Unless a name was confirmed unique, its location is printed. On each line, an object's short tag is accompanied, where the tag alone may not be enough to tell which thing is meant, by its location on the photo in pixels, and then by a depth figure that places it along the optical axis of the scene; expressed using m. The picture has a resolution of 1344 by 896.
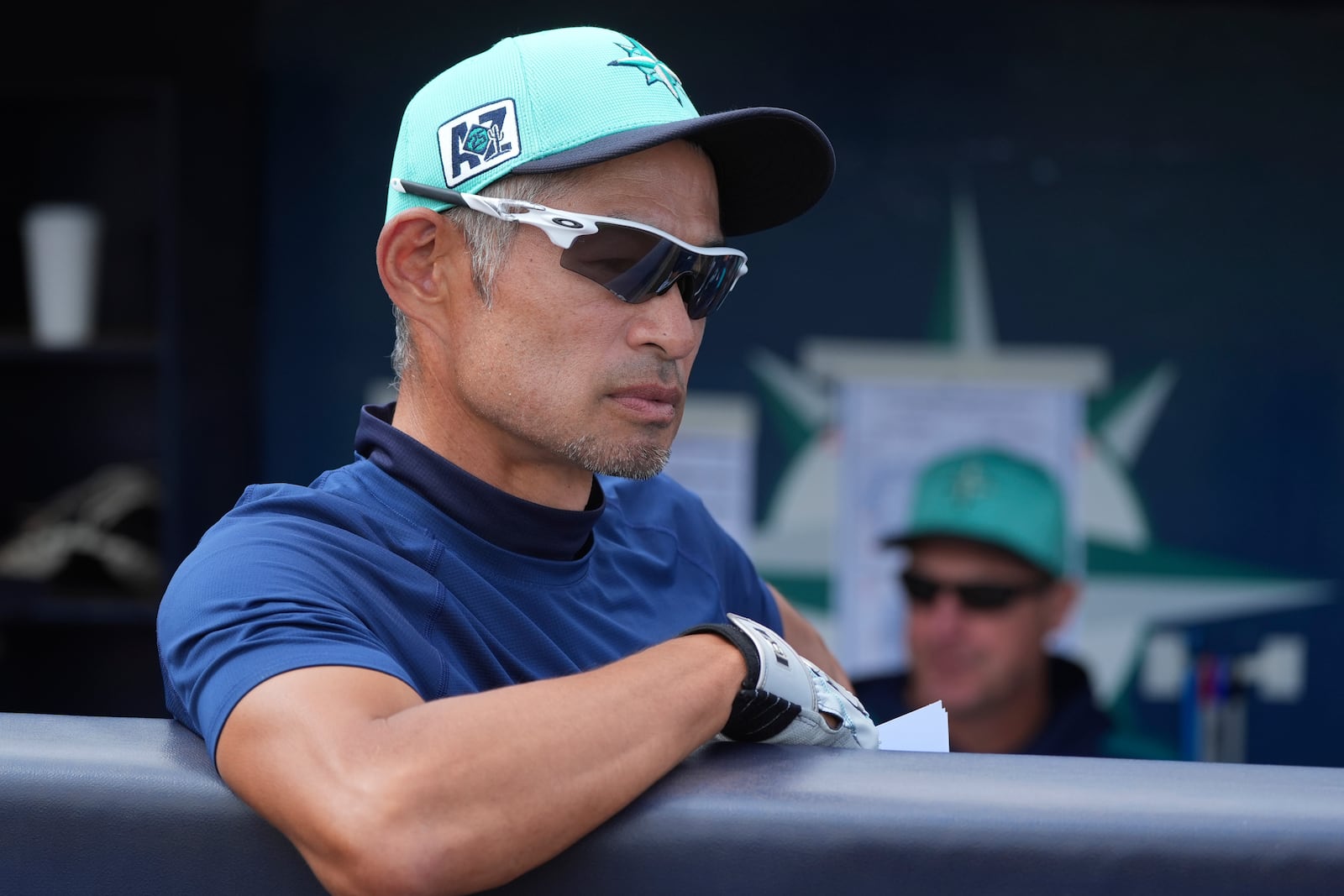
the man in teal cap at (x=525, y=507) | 1.81
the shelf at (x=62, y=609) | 6.25
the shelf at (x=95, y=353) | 6.34
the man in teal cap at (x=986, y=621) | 6.35
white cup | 6.37
